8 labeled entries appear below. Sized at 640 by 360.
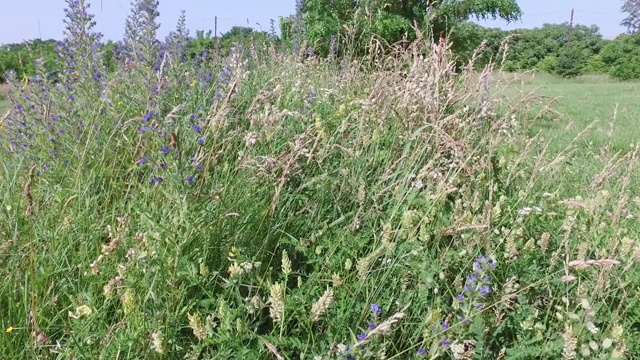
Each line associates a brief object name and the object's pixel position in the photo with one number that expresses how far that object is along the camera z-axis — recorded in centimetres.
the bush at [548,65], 2799
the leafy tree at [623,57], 2309
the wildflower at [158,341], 128
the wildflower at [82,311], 134
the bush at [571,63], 2662
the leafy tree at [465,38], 941
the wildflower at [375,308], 138
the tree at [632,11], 6819
